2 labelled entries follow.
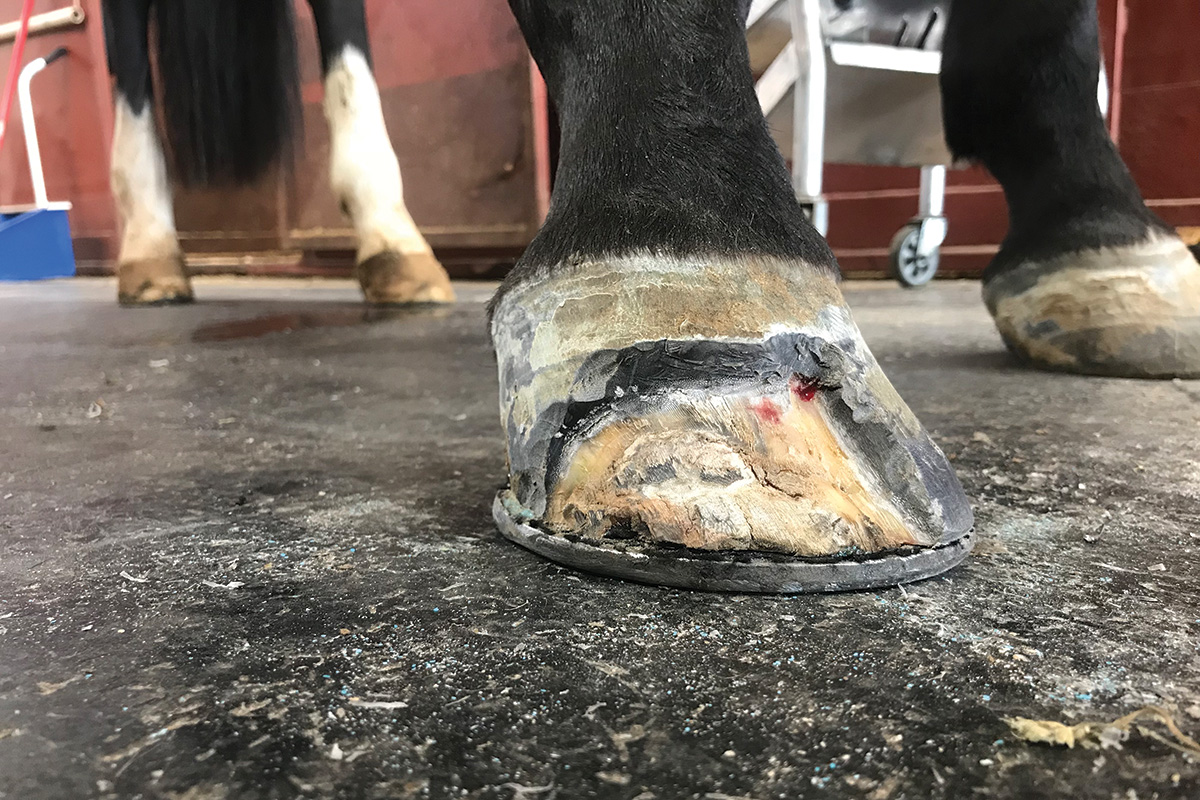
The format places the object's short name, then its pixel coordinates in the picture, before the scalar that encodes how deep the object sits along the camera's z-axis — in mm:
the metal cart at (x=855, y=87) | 1712
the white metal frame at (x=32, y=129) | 4395
